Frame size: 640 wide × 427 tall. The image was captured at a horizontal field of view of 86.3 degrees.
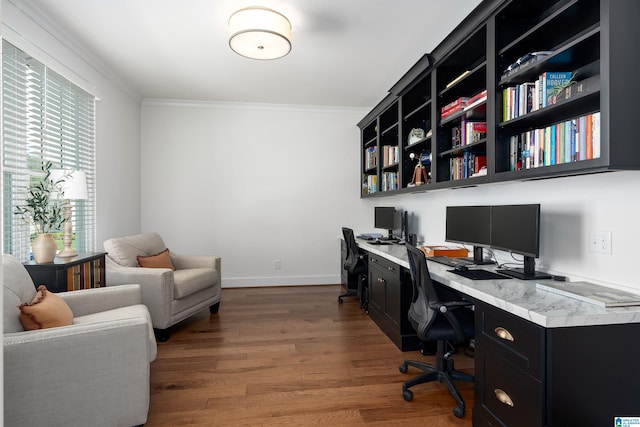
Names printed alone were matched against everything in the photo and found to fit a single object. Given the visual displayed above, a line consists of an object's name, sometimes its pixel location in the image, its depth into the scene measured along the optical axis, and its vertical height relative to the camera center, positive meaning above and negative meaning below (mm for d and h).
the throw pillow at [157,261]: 3443 -485
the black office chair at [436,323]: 1999 -661
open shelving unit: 1450 +702
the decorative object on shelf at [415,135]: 3360 +794
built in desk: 1374 -609
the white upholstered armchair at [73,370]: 1576 -769
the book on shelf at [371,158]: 4543 +784
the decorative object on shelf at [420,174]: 3262 +396
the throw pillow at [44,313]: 1812 -547
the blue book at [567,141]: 1705 +371
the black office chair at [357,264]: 3916 -578
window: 2475 +665
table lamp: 2705 +183
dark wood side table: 2453 -449
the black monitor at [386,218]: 4207 -48
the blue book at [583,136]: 1617 +378
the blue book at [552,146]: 1805 +369
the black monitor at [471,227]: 2469 -94
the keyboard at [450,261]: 2525 -357
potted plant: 2492 +9
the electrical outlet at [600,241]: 1788 -140
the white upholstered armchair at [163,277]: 3080 -614
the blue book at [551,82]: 1831 +717
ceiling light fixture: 2377 +1297
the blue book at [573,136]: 1671 +390
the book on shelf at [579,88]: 1575 +623
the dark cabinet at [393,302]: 2846 -794
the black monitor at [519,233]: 1982 -115
